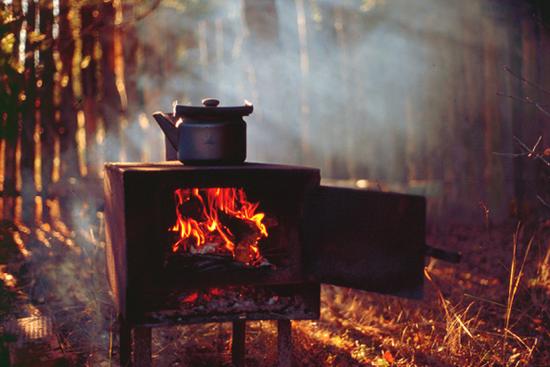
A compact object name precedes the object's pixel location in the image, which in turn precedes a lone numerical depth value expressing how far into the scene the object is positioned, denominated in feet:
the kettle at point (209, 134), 10.87
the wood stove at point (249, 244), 10.19
